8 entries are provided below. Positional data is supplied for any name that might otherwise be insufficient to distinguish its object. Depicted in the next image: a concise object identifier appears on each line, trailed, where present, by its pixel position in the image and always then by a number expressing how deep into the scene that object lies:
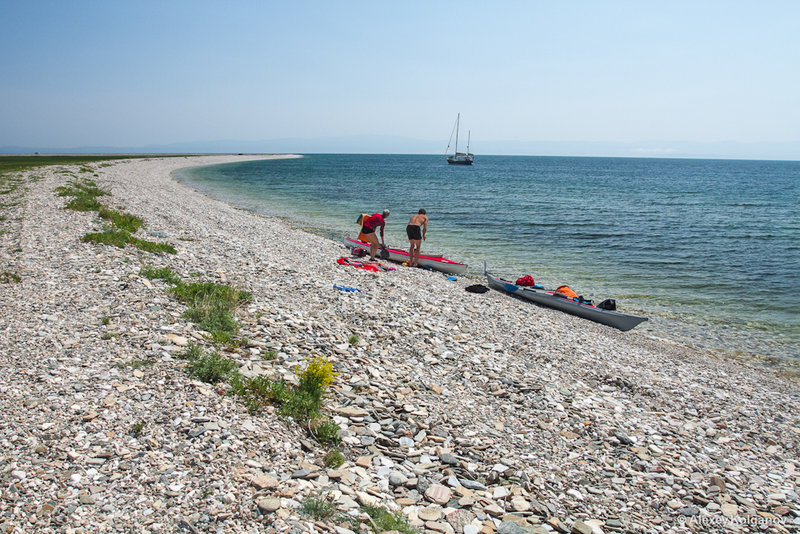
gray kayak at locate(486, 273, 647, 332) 15.96
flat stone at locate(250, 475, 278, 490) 5.48
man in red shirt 21.14
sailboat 165.75
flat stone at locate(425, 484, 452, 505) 6.06
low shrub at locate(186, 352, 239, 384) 7.56
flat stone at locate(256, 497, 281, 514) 5.10
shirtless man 20.94
